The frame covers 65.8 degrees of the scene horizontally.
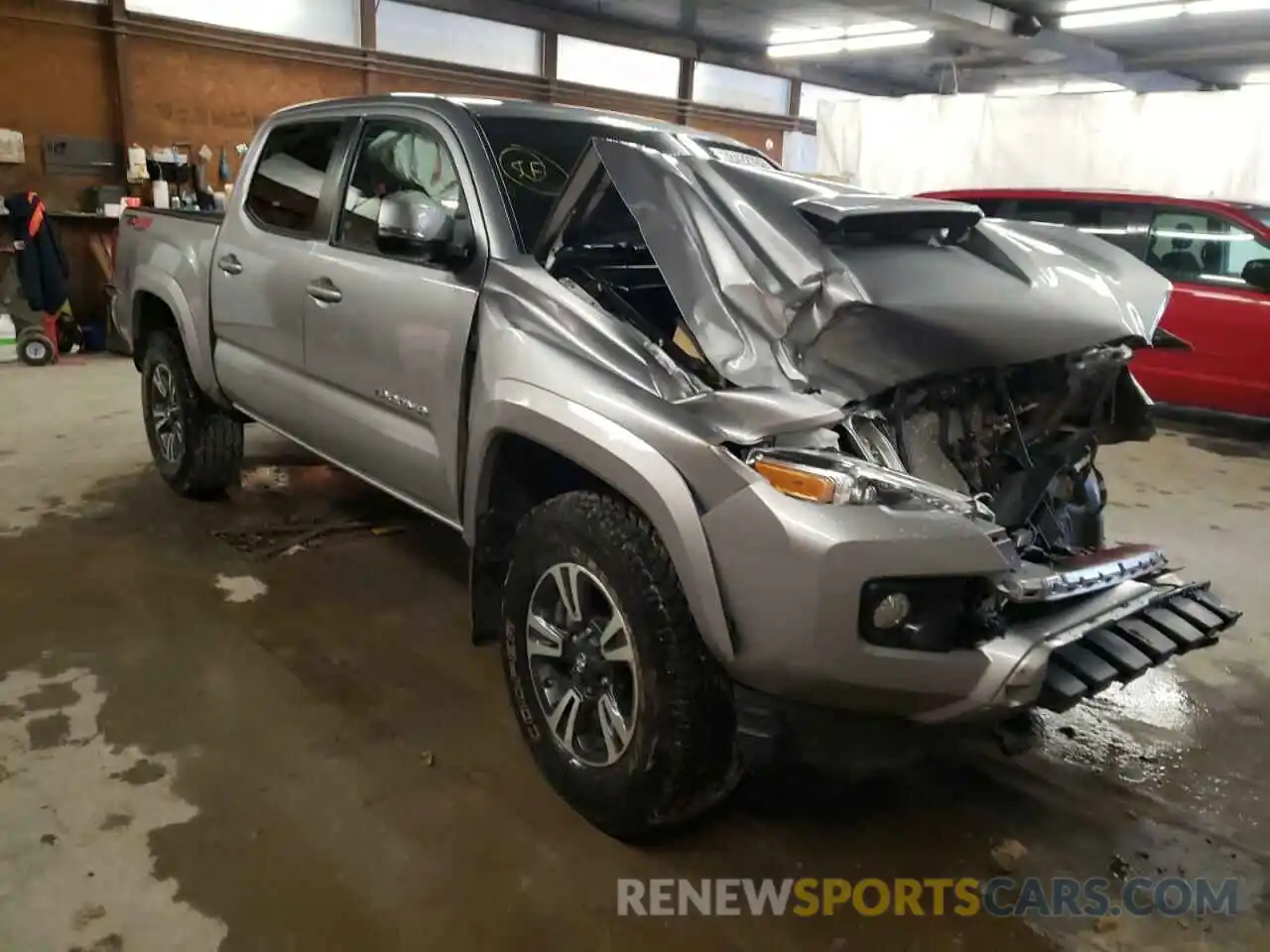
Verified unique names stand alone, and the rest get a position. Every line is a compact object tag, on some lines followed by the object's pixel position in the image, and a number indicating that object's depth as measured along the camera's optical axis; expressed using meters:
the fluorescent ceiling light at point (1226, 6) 8.88
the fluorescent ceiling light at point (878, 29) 11.35
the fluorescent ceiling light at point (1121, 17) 9.48
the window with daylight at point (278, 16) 9.42
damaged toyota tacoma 1.93
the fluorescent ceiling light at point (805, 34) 12.01
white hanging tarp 8.82
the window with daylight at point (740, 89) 14.09
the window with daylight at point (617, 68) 12.45
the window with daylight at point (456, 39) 10.76
